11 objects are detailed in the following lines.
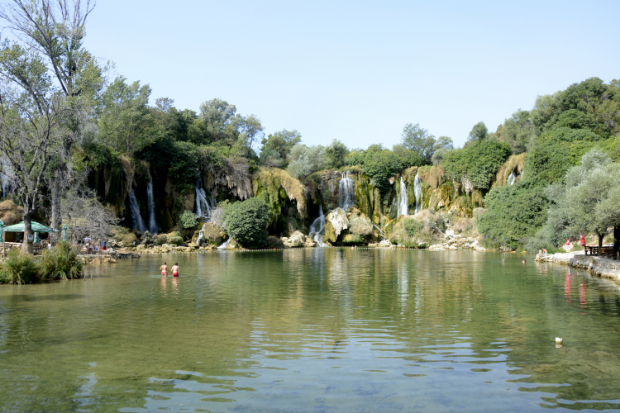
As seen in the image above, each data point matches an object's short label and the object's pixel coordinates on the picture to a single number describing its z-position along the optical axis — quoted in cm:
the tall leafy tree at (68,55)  2670
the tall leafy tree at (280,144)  7694
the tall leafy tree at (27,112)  2611
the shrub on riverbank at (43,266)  2041
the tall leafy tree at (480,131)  8931
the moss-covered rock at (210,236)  5288
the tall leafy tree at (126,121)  5175
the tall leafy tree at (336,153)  7581
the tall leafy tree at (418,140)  9617
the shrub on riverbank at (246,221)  5181
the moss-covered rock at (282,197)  6125
